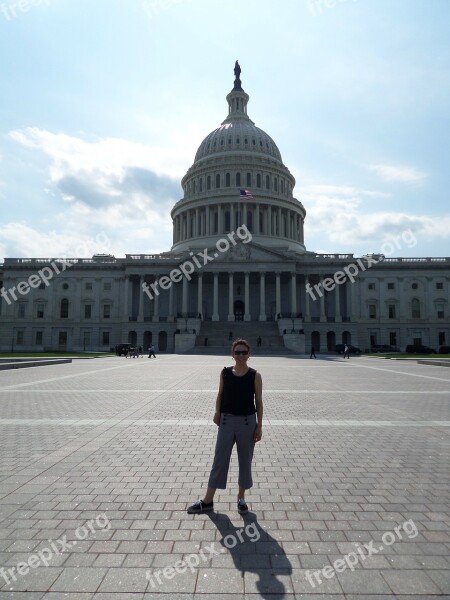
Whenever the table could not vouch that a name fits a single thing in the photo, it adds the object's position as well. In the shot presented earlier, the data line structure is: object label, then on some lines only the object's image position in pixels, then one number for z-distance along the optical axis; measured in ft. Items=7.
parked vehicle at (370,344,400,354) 221.87
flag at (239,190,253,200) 232.53
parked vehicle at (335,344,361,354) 200.50
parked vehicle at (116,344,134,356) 176.46
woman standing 18.08
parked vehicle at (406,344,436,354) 199.45
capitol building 235.40
